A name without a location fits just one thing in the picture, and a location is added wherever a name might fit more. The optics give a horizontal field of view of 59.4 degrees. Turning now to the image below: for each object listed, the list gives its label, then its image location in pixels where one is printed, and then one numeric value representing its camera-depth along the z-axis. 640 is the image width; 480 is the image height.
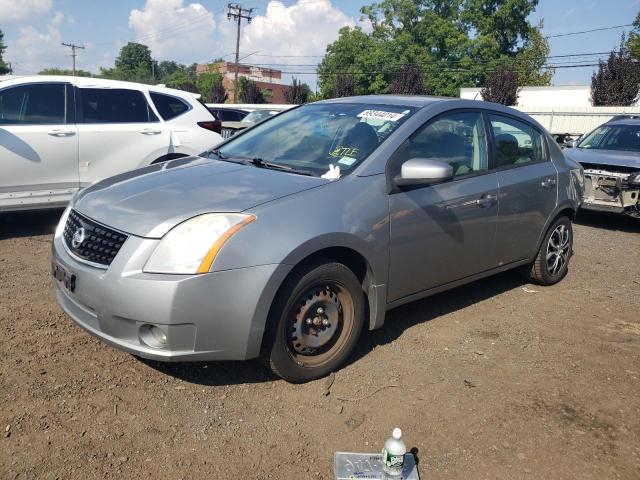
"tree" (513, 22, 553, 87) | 53.25
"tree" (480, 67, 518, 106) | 37.22
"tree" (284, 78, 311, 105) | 43.31
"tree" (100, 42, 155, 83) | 107.75
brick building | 84.97
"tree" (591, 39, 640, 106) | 33.50
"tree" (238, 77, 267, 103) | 46.09
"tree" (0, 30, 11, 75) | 74.80
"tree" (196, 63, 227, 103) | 48.20
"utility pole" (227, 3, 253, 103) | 48.94
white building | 29.03
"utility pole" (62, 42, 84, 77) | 70.81
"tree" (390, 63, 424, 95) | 43.16
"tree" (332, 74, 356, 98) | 43.84
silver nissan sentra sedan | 2.85
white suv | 6.02
